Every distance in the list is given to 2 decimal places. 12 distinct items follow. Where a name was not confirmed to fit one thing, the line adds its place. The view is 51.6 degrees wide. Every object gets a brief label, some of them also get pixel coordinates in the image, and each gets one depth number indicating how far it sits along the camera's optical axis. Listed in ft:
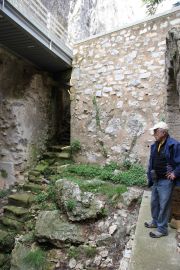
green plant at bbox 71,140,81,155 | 17.27
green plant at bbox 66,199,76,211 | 10.86
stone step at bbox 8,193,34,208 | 13.73
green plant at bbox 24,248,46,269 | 9.29
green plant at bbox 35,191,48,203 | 13.36
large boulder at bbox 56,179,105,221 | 10.64
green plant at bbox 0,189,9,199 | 15.73
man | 6.71
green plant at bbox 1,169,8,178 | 16.58
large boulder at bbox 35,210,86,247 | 9.86
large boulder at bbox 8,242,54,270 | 9.27
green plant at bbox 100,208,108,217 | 10.71
